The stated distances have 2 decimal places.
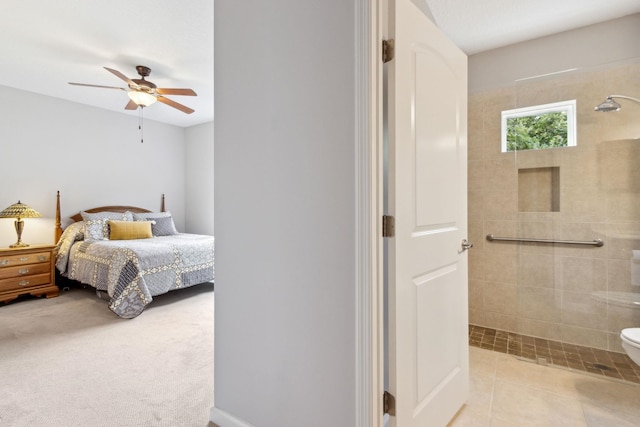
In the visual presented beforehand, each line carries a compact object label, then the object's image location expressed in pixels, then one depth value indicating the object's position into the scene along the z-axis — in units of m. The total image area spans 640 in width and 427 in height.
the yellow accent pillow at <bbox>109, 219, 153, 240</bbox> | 4.28
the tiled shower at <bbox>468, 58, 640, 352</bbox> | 2.25
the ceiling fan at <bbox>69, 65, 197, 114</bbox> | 3.13
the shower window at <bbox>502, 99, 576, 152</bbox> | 2.44
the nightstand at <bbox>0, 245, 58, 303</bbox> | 3.54
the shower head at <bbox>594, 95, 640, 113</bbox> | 2.26
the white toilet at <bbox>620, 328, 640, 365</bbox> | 1.70
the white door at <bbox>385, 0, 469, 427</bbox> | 1.26
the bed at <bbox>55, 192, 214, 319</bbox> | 3.26
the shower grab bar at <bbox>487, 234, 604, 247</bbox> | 2.35
